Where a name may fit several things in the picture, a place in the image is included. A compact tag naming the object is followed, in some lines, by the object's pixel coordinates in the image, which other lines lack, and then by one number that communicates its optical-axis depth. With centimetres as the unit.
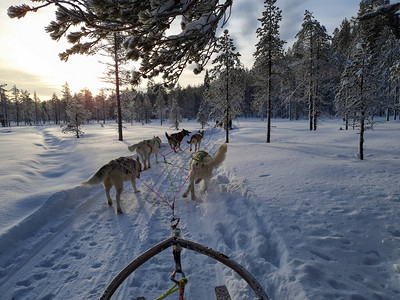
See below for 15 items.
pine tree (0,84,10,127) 5957
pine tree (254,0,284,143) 1505
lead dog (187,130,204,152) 1329
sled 144
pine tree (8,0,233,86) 233
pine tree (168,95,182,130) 4334
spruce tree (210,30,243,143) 1744
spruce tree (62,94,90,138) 2815
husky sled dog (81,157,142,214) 475
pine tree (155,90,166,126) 6067
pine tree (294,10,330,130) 2070
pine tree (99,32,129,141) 1605
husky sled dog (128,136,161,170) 917
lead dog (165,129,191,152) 1302
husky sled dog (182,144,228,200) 575
